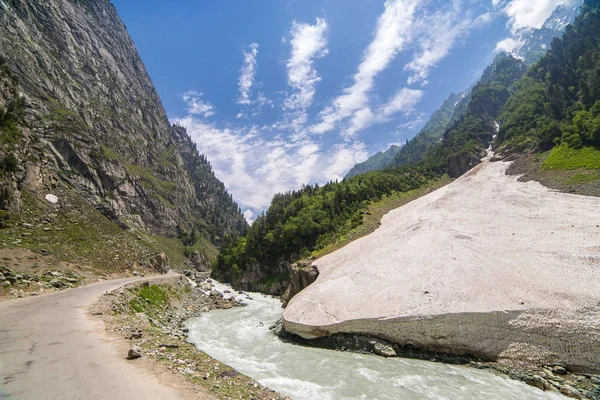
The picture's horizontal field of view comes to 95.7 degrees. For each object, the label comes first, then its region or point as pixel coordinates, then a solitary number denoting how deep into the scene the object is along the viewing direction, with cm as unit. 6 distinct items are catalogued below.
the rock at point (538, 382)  1278
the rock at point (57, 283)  2702
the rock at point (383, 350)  1698
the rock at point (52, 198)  4516
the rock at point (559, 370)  1345
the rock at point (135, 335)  1458
